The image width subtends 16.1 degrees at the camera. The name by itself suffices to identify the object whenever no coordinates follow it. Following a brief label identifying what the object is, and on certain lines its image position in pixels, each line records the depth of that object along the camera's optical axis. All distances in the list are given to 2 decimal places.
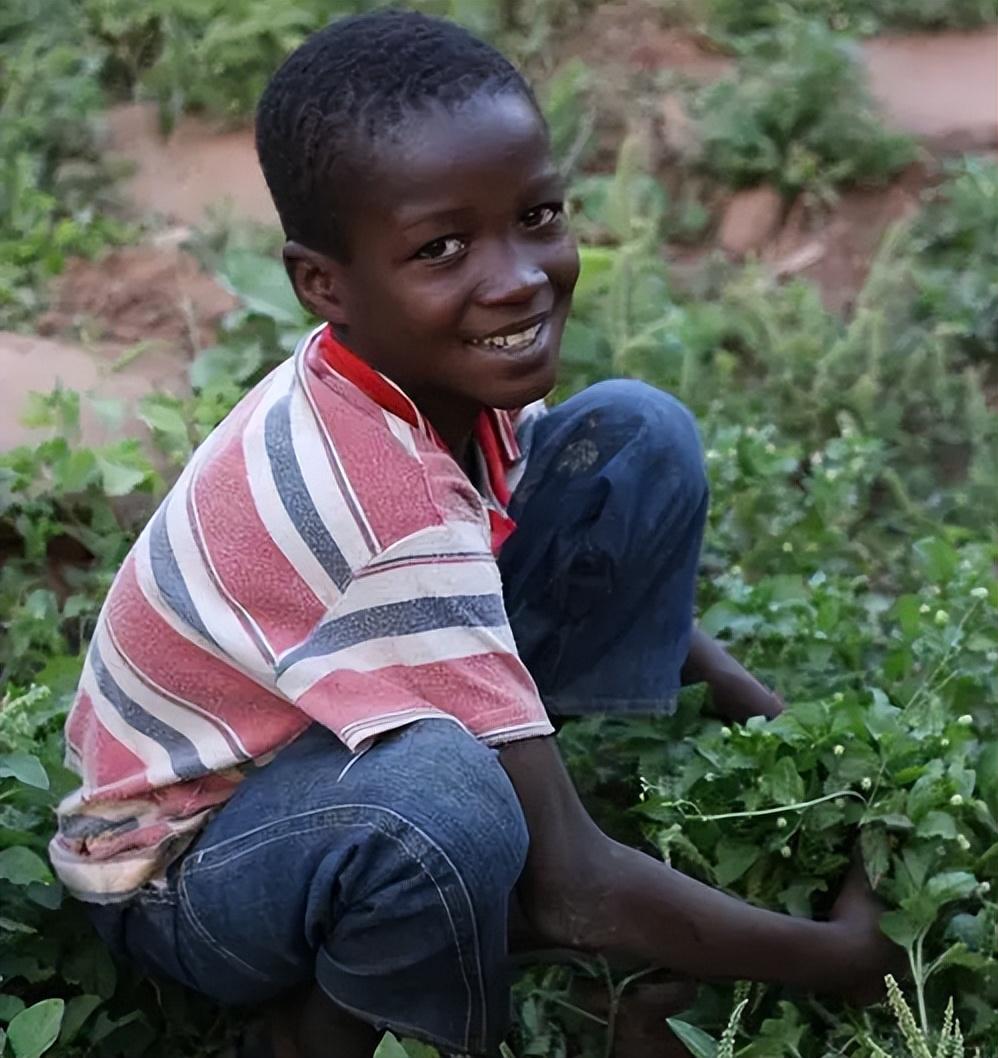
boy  1.79
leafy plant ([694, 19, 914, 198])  3.19
